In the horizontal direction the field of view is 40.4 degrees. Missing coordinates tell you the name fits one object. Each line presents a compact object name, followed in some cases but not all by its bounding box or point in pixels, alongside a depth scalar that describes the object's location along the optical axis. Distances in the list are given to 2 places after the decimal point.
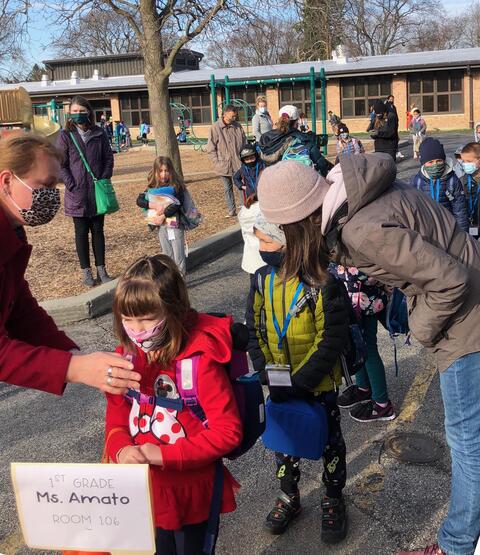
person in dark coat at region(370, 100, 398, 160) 14.99
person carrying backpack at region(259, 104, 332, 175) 6.74
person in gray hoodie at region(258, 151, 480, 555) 2.14
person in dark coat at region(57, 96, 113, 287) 7.03
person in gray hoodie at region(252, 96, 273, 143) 13.67
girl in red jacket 2.12
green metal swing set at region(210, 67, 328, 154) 19.19
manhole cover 3.64
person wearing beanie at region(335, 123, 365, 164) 10.55
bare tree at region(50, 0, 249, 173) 12.83
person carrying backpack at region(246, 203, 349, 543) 2.93
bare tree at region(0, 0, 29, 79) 13.77
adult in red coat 2.00
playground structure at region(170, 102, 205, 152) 30.84
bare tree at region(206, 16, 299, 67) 53.66
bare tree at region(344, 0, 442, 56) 54.97
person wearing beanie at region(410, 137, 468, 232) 5.68
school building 33.56
